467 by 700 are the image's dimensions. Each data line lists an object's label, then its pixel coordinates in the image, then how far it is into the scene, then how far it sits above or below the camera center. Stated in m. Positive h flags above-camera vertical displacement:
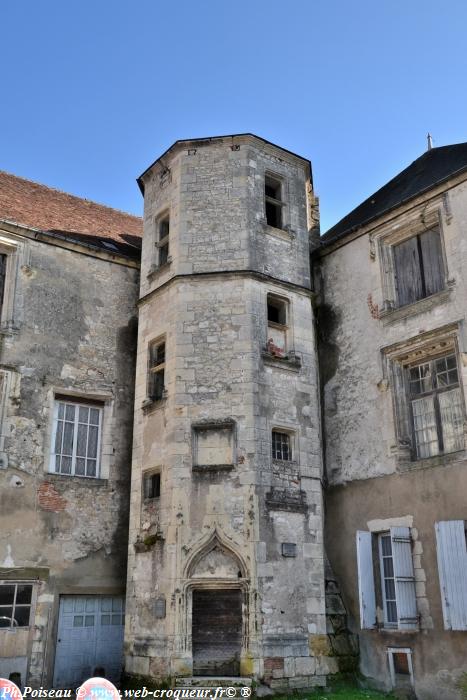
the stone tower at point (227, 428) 10.78 +2.88
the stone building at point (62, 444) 11.58 +2.79
